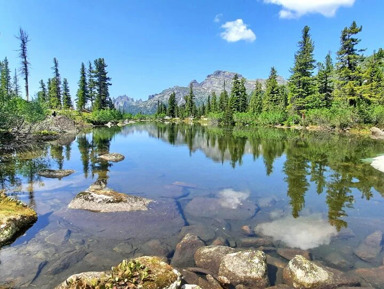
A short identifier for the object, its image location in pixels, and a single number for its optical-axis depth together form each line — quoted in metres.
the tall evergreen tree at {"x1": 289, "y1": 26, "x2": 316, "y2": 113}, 67.56
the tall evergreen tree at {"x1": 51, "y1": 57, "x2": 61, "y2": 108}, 90.88
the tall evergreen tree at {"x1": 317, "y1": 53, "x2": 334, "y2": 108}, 68.19
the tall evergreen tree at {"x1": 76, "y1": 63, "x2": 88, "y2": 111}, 86.18
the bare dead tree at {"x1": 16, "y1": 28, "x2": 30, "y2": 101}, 58.30
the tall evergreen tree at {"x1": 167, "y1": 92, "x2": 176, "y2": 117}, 142.71
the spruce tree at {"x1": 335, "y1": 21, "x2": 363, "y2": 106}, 53.19
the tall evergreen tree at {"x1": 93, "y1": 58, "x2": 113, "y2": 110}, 89.56
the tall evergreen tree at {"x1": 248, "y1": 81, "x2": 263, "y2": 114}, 91.99
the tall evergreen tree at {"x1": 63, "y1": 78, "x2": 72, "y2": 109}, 95.19
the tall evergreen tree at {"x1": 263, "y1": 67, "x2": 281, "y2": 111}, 85.88
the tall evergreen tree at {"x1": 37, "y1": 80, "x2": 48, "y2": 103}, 103.16
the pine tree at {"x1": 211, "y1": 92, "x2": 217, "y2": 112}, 123.41
